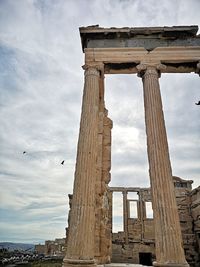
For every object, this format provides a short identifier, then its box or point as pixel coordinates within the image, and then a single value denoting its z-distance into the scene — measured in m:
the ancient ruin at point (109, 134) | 7.99
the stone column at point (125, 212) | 29.34
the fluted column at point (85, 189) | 7.82
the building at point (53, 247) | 37.03
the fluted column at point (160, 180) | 7.79
